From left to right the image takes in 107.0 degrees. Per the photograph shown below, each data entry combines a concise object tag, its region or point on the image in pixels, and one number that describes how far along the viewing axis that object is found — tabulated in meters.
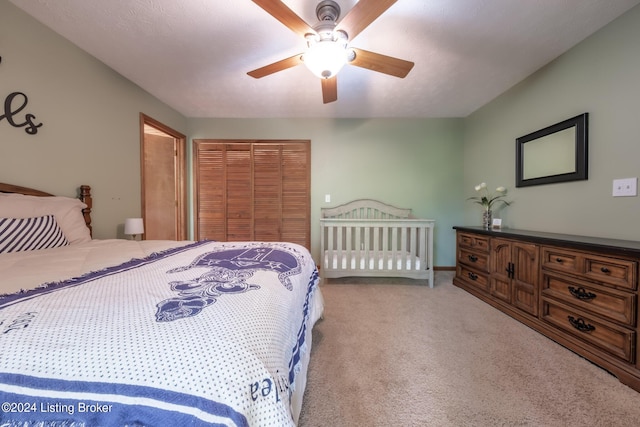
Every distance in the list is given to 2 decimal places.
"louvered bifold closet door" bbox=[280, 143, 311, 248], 3.57
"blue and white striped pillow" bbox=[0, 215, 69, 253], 1.35
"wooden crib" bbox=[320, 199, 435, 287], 2.81
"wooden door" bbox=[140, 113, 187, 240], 3.48
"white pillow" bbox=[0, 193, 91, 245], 1.47
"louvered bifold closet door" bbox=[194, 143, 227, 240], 3.58
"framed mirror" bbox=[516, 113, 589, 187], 1.89
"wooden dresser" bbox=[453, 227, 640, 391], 1.36
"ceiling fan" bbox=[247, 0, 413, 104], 1.28
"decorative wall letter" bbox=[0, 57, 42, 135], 1.59
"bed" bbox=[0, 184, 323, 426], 0.45
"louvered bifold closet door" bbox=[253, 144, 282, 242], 3.57
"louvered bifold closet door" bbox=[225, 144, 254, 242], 3.59
